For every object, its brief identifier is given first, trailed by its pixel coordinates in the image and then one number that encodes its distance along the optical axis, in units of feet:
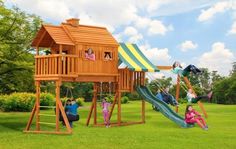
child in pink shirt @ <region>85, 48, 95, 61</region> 63.77
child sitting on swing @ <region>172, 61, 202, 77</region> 70.90
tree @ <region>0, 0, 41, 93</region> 69.41
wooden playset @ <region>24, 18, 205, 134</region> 59.88
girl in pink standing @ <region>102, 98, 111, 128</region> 68.04
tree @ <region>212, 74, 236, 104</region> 193.01
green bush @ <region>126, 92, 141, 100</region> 192.23
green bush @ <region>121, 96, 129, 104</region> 158.60
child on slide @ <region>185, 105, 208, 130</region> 62.44
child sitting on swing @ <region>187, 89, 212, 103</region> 66.28
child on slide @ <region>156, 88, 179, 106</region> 77.56
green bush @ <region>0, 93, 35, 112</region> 111.55
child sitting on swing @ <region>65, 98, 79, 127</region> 63.72
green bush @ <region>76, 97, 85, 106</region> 136.17
